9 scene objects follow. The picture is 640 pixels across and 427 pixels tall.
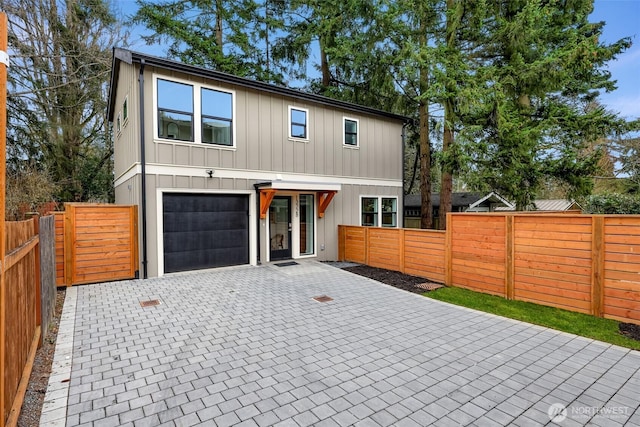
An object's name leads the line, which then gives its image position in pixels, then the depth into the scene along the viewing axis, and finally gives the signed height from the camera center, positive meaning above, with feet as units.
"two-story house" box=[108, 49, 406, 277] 26.45 +4.03
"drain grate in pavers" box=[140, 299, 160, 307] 19.51 -6.08
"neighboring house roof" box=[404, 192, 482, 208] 51.69 +0.87
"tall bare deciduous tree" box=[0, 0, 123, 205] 42.37 +17.07
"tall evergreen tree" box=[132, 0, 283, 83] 50.35 +29.04
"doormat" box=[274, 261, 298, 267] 31.83 -5.97
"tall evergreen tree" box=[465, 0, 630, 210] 28.94 +9.65
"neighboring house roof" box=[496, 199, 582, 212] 54.62 -0.13
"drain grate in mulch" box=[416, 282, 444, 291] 24.06 -6.28
